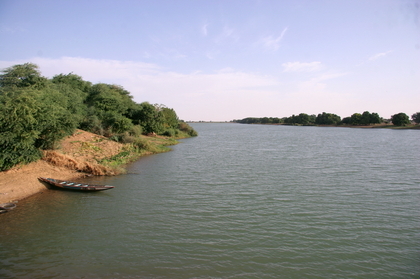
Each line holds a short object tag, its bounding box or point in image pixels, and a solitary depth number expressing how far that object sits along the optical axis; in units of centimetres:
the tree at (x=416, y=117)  13225
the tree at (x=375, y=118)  14162
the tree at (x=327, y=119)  17185
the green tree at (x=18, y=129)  1980
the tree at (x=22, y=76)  3681
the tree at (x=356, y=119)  14889
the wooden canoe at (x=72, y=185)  1856
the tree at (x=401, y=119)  12613
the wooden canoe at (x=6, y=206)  1485
